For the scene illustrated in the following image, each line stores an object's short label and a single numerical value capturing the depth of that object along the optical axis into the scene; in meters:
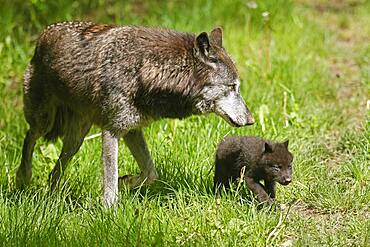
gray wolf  11.83
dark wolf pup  11.37
